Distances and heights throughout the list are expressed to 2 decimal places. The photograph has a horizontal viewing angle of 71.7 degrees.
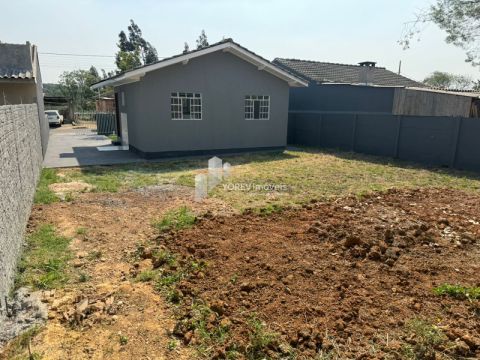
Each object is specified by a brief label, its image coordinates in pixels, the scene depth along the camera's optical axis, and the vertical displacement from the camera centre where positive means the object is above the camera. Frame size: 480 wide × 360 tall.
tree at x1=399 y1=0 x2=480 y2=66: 17.33 +5.24
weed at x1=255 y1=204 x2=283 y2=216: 6.40 -1.88
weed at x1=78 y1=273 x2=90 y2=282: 3.93 -1.97
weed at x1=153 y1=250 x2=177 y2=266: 4.31 -1.92
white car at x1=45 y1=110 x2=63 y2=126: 29.29 -0.77
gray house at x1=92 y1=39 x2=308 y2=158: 12.27 +0.36
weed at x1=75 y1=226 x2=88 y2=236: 5.30 -1.94
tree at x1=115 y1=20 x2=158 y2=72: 58.91 +11.64
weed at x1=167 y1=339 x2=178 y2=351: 2.86 -2.00
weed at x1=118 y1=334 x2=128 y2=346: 2.89 -1.99
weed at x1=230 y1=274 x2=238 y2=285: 3.79 -1.89
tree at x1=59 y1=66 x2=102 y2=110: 39.69 +2.43
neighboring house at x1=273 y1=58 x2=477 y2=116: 14.27 +1.00
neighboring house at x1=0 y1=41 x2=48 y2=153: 12.73 +1.29
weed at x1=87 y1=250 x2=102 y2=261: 4.50 -1.97
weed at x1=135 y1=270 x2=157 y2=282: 3.95 -1.96
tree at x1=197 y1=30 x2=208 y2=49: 65.50 +13.98
